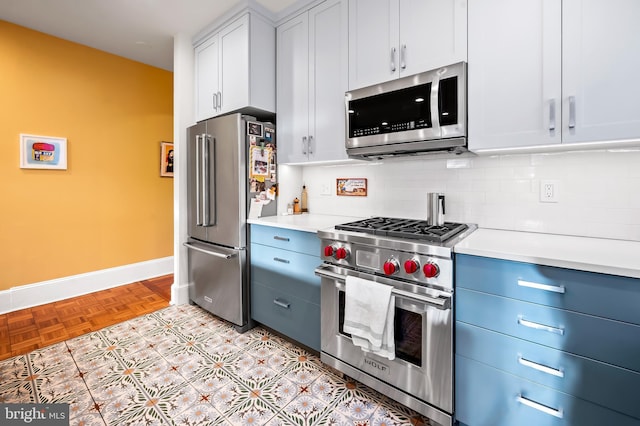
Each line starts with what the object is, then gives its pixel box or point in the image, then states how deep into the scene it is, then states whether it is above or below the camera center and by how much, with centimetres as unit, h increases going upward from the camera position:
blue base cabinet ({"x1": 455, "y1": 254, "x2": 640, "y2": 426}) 108 -57
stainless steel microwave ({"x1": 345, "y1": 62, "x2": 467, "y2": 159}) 170 +56
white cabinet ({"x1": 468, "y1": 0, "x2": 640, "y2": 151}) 130 +64
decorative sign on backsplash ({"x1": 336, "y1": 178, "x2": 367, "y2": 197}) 250 +17
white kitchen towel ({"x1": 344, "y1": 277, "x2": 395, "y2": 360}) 156 -58
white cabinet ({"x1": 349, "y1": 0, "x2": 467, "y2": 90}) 172 +106
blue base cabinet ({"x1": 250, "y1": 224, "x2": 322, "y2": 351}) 207 -57
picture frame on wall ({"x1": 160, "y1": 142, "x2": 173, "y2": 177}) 405 +66
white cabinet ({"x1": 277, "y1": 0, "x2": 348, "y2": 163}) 224 +98
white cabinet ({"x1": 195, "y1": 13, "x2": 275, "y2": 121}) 251 +124
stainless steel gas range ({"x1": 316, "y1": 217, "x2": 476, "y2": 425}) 144 -50
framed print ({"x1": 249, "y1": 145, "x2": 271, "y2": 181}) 251 +38
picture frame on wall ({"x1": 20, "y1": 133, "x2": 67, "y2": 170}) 299 +57
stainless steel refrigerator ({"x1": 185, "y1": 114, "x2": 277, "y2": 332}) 247 +7
